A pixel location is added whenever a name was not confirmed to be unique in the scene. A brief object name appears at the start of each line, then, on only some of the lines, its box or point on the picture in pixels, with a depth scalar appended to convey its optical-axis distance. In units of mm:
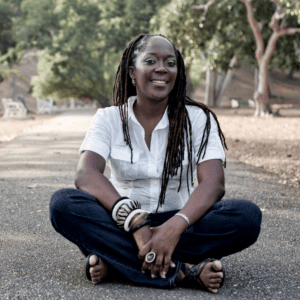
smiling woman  2549
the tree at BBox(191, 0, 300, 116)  16922
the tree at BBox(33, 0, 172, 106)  27859
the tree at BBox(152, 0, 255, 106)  19344
